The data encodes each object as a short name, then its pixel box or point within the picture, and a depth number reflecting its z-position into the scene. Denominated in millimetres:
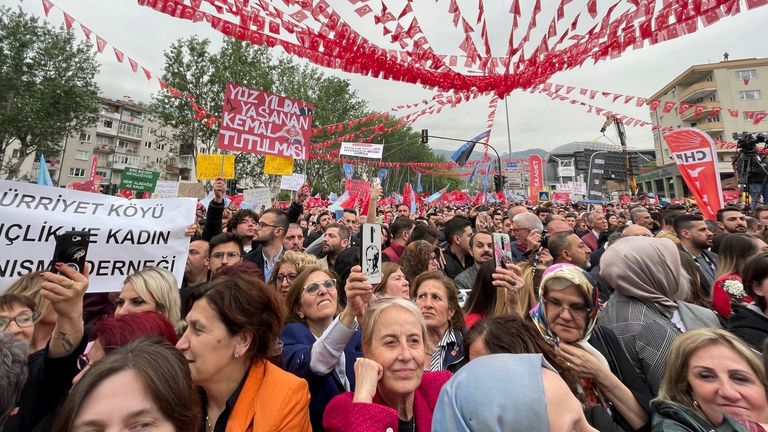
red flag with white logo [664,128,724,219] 6871
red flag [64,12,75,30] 5621
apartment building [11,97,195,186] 56500
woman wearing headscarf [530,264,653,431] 1824
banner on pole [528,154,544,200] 22984
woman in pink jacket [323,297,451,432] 1541
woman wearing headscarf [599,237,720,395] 2225
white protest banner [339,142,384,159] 17984
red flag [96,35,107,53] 6252
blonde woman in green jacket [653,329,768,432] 1608
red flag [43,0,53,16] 5145
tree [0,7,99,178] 17266
